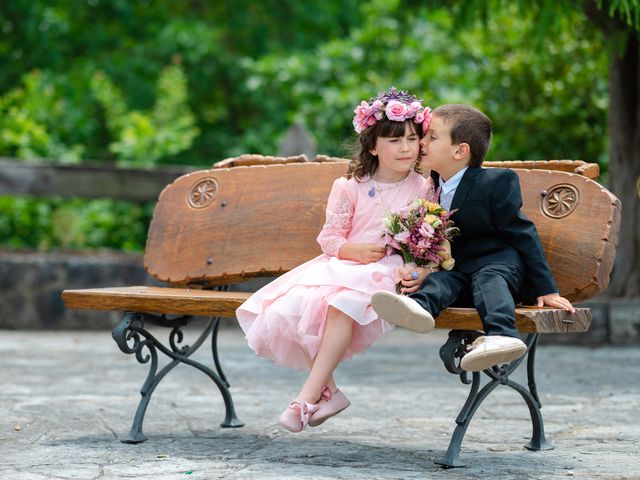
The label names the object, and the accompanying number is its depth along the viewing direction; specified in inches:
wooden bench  239.2
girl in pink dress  234.9
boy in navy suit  220.8
